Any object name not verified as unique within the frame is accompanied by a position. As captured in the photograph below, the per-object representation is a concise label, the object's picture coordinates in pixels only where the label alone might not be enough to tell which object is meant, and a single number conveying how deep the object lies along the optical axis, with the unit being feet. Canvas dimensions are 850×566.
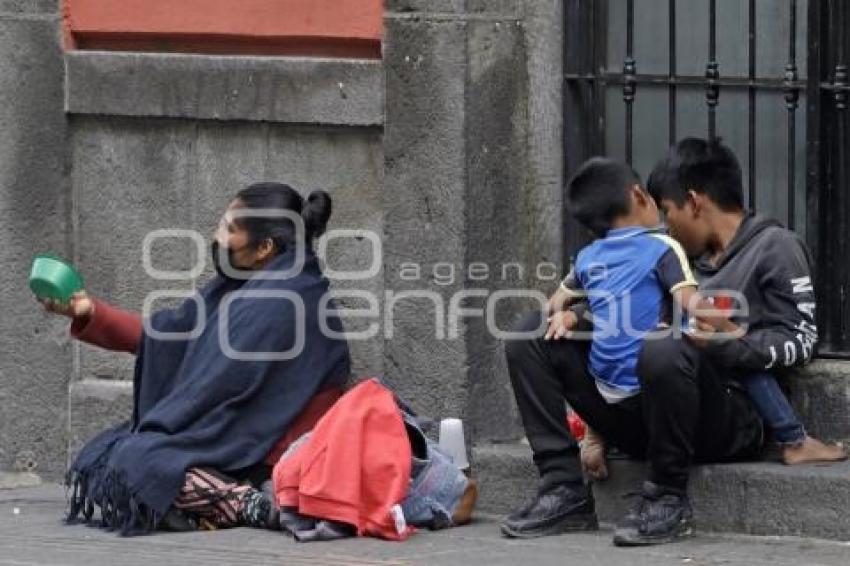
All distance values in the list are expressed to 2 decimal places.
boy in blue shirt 42.52
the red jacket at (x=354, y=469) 43.47
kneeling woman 45.27
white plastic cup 46.75
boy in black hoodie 42.65
